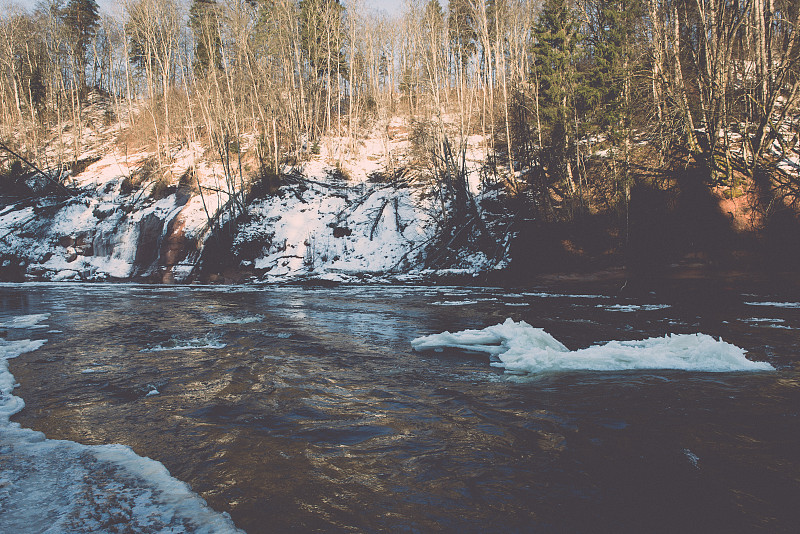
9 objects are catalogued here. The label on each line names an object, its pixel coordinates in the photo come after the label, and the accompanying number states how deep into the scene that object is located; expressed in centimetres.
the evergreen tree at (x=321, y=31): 3600
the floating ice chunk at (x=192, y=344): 809
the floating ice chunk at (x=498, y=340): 730
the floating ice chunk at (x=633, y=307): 1194
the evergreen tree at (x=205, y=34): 3225
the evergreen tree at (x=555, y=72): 2372
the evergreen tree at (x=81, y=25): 4481
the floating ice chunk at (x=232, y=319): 1126
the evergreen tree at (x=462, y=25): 4147
